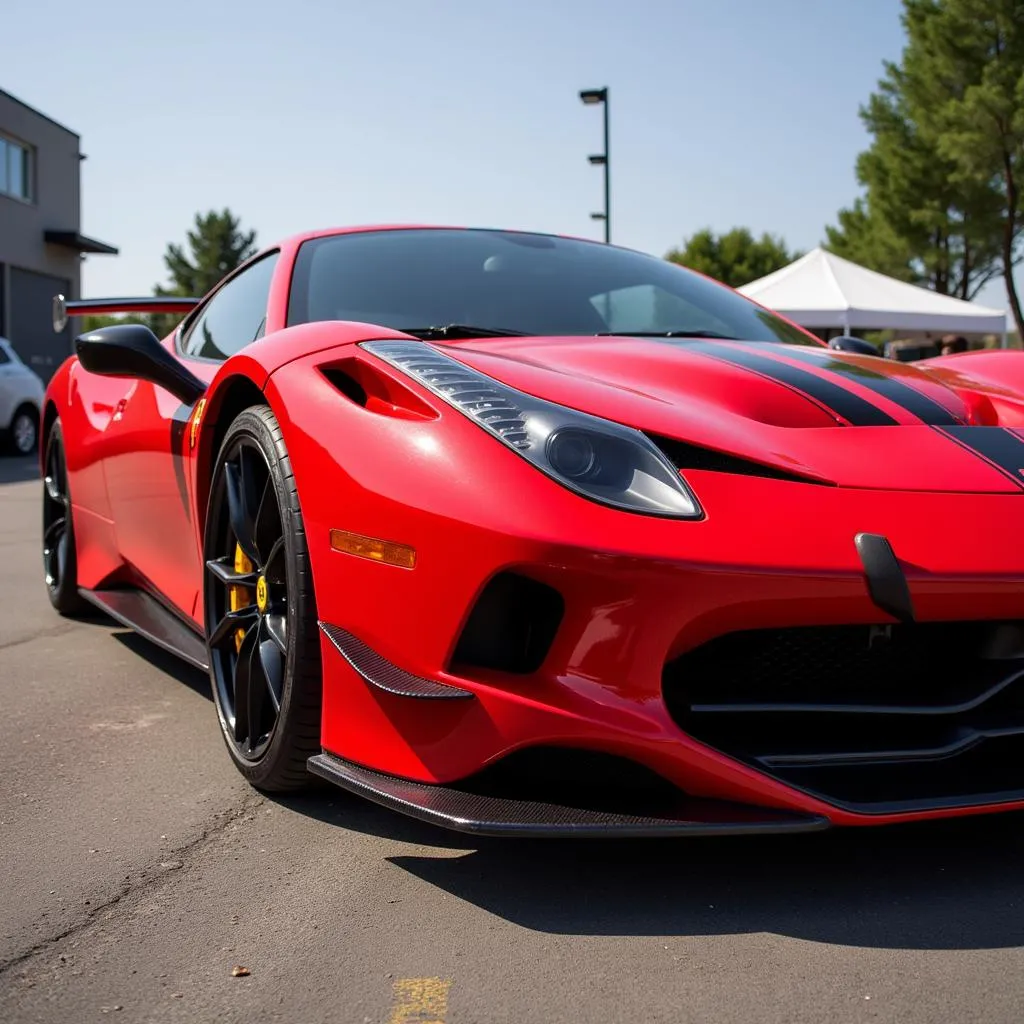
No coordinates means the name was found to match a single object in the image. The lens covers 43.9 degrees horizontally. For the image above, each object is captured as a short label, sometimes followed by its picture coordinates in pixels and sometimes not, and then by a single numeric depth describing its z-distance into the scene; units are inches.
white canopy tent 598.5
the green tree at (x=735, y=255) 2412.6
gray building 1032.2
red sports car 70.6
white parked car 575.8
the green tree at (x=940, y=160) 1079.0
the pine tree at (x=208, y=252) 3287.4
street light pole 742.5
